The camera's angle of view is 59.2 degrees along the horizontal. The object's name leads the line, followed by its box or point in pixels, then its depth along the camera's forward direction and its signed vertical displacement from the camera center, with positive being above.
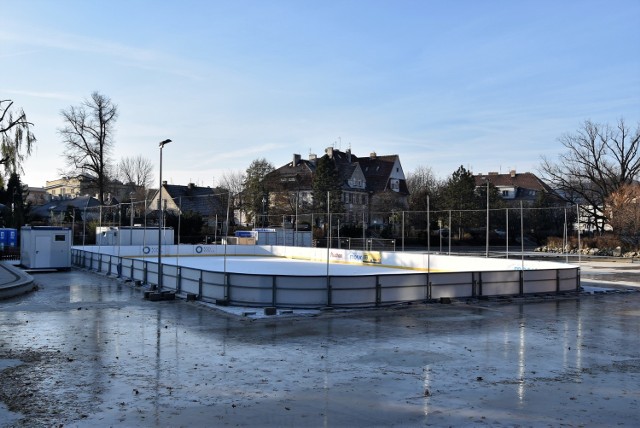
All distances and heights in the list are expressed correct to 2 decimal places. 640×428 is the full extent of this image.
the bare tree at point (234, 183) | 80.49 +5.44
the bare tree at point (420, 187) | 73.38 +5.70
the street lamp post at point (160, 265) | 20.70 -1.73
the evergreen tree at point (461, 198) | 64.75 +2.74
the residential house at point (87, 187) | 56.12 +4.59
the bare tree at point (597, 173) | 61.44 +5.48
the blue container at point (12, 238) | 44.81 -1.57
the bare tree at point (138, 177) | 96.38 +7.26
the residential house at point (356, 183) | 70.19 +5.21
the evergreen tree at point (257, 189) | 65.88 +3.65
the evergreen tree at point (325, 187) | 66.25 +4.06
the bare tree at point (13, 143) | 32.88 +4.45
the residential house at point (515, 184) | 102.25 +7.03
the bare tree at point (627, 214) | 47.34 +0.67
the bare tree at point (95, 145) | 55.72 +7.30
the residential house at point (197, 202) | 71.50 +2.43
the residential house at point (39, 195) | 124.91 +5.92
